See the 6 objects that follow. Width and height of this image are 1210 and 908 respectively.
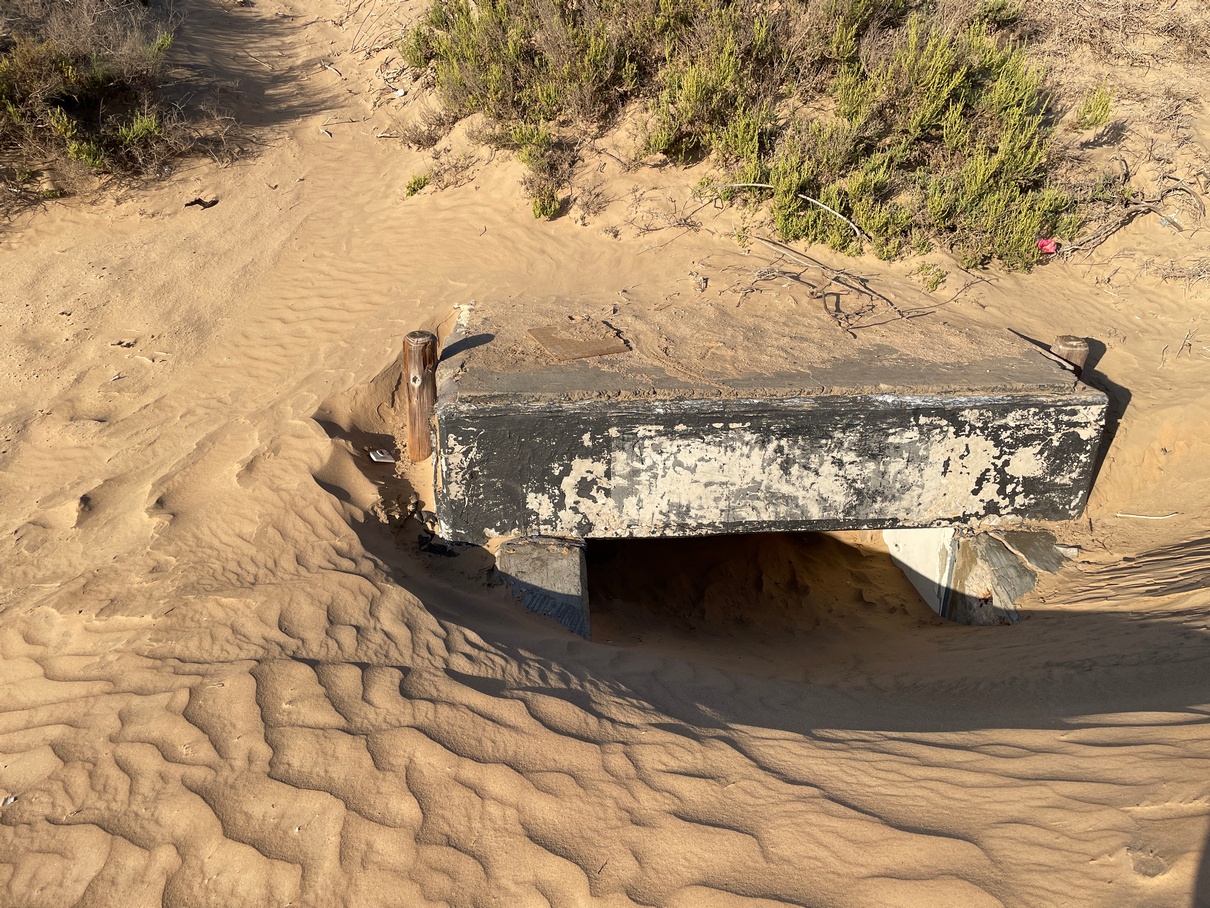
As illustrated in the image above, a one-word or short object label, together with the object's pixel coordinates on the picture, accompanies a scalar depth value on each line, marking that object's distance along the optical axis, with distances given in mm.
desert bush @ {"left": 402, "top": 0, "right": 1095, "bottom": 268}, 7637
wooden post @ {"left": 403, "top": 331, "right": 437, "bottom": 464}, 4855
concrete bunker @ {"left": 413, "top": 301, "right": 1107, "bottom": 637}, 4379
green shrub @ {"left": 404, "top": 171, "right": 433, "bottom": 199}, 8828
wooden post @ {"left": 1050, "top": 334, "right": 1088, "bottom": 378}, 5199
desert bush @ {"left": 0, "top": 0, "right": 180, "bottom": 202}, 8078
